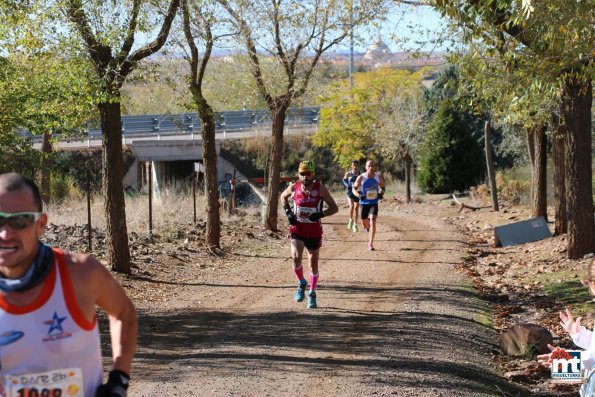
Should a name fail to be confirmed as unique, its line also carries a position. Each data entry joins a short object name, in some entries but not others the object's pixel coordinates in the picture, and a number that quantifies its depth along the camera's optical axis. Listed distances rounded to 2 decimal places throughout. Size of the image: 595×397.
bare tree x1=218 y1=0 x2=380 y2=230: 22.03
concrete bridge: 46.00
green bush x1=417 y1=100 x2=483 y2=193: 40.31
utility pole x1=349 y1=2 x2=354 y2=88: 22.80
